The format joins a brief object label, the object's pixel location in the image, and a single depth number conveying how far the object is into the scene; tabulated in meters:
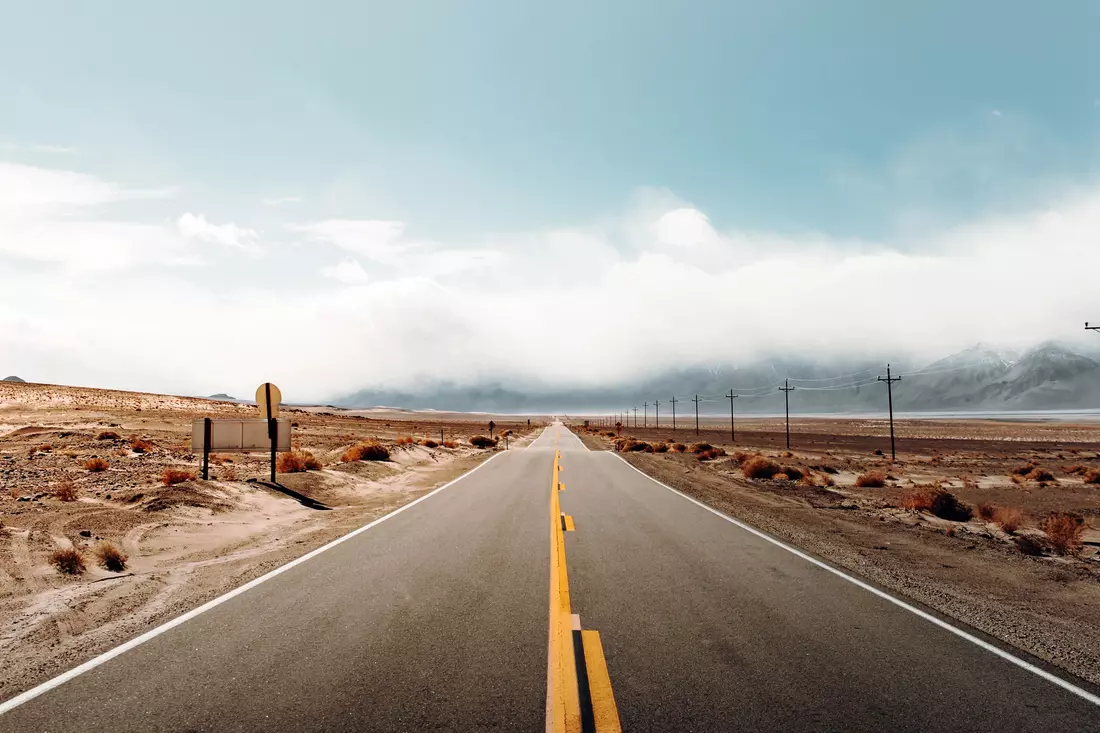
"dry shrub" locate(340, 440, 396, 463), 26.95
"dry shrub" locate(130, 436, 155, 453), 25.43
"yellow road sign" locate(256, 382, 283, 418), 17.67
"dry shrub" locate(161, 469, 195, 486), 15.63
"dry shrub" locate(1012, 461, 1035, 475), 31.19
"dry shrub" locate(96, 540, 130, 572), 8.93
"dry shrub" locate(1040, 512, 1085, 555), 11.70
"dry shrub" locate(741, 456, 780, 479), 27.31
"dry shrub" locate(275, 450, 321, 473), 21.12
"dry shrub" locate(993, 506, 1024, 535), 13.77
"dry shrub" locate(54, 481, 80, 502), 13.38
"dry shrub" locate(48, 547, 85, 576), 8.48
